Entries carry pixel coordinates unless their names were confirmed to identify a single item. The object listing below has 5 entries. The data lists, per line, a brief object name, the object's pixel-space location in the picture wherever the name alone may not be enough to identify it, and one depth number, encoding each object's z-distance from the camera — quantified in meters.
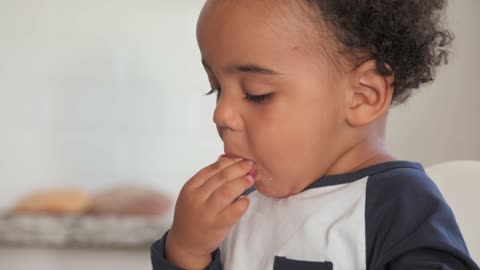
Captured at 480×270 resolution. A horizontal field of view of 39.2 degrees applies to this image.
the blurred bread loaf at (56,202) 2.49
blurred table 2.42
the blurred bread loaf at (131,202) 2.54
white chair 1.03
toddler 0.81
